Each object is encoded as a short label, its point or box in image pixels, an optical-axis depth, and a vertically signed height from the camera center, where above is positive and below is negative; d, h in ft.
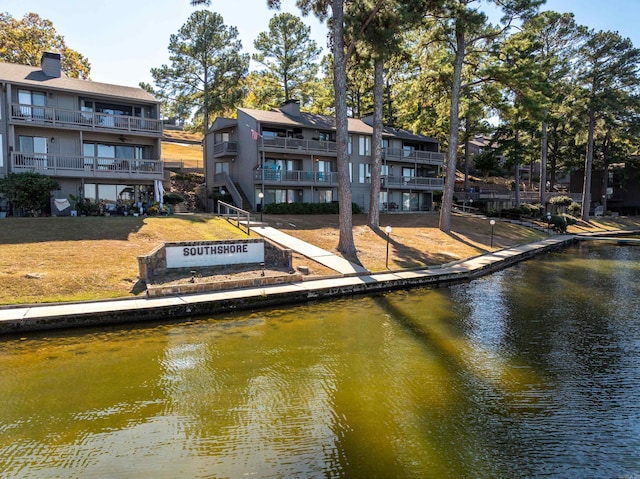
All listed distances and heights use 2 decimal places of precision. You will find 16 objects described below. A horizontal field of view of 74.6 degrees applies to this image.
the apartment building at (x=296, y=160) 105.19 +11.81
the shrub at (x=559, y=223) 133.69 -6.33
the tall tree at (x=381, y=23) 71.82 +31.40
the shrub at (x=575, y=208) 165.07 -1.91
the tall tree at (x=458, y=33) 87.71 +38.22
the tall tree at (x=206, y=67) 134.21 +43.67
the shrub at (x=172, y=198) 100.01 +0.78
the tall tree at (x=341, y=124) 70.18 +13.55
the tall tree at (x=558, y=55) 142.92 +50.95
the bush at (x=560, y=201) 161.89 +0.84
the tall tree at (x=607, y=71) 140.56 +45.17
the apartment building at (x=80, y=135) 75.15 +13.08
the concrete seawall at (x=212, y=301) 37.65 -10.81
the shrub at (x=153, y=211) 83.66 -1.94
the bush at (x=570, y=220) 146.41 -5.91
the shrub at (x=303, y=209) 102.73 -1.76
